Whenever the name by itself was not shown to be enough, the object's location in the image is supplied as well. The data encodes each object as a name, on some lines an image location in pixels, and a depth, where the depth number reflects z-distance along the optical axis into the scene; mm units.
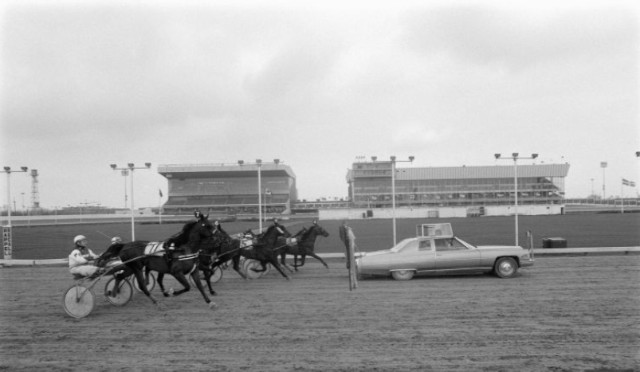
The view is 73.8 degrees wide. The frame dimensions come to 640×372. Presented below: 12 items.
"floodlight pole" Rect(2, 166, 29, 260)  18156
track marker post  9812
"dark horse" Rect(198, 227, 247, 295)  10016
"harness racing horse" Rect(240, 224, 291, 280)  12391
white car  11562
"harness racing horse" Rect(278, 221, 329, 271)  14055
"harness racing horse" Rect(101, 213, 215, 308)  8922
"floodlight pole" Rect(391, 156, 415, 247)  20031
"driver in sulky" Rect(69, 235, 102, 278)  8703
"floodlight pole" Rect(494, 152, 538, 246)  19500
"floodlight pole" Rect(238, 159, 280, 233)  21359
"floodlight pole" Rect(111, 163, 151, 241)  20797
